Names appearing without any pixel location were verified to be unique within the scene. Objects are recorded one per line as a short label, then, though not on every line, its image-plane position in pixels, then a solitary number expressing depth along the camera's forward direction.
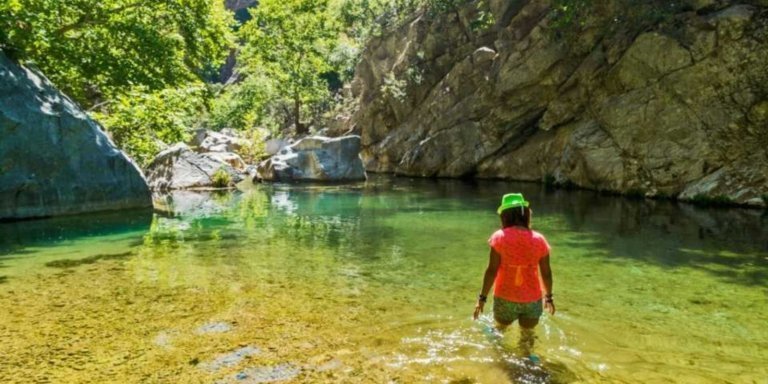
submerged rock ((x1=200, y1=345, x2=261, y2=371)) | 4.95
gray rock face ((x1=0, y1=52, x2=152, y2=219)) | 13.92
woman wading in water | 5.06
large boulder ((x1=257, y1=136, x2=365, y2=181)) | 30.76
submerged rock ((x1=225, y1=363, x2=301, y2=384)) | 4.66
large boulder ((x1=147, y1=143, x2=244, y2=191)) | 25.14
